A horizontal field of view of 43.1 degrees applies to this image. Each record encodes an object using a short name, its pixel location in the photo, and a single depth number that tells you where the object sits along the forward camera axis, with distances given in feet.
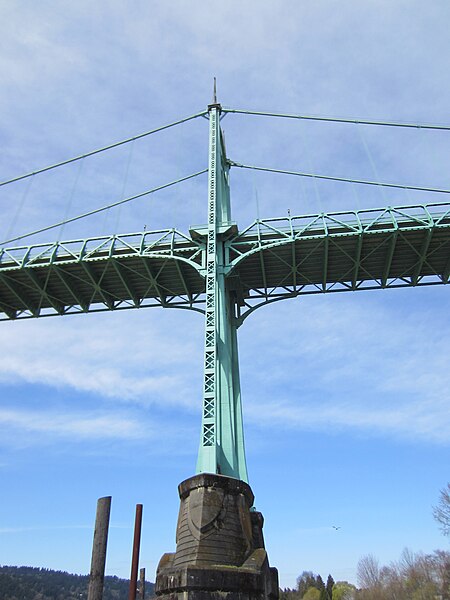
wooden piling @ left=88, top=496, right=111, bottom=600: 41.47
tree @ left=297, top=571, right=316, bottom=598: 317.24
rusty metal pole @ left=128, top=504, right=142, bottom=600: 46.50
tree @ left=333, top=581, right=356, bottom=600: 292.40
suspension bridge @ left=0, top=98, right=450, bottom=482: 90.63
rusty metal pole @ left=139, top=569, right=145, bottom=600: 127.04
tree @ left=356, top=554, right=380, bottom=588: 265.89
